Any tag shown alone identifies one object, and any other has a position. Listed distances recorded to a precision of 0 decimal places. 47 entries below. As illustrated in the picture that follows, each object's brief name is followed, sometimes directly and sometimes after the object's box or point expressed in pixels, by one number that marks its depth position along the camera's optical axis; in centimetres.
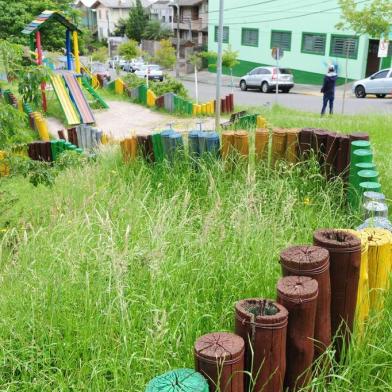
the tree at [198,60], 3915
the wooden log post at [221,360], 195
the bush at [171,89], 2122
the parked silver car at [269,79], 2844
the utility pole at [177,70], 4051
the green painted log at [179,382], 185
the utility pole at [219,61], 1093
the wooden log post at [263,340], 209
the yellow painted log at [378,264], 271
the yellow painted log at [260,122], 1004
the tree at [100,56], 4878
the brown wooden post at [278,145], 517
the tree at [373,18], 2097
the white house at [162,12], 6425
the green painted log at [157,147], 571
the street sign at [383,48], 2089
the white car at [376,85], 2358
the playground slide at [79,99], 1698
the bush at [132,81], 2305
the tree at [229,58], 3350
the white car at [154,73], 3594
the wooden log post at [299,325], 220
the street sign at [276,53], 2128
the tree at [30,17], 2550
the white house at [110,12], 7656
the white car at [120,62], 4615
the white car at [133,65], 4231
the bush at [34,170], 496
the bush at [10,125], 481
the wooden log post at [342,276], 252
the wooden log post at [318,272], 235
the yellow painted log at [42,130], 1415
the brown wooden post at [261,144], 533
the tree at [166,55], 4141
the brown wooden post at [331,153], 497
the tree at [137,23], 5794
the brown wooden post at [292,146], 516
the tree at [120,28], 6374
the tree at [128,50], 4157
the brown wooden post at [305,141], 509
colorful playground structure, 1695
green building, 3014
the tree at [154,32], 5661
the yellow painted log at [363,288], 267
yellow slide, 1671
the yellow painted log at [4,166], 510
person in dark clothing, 1555
